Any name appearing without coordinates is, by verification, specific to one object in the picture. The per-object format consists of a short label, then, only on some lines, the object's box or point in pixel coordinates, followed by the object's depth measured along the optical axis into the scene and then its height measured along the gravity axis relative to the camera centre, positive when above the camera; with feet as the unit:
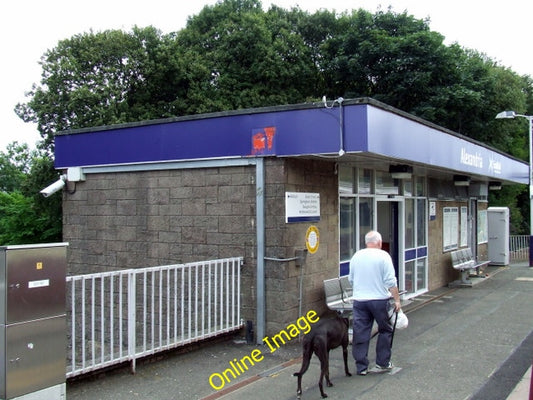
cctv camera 31.68 +1.60
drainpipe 24.34 -1.84
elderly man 19.34 -3.26
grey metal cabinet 14.46 -3.07
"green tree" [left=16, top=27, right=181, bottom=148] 60.18 +16.01
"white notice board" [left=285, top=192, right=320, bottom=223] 24.08 +0.18
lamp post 59.41 +3.66
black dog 17.37 -4.44
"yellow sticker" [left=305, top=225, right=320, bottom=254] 25.17 -1.36
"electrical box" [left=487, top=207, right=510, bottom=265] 59.11 -3.16
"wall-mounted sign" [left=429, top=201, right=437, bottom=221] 40.06 -0.04
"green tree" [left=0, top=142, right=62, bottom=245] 58.44 +0.18
